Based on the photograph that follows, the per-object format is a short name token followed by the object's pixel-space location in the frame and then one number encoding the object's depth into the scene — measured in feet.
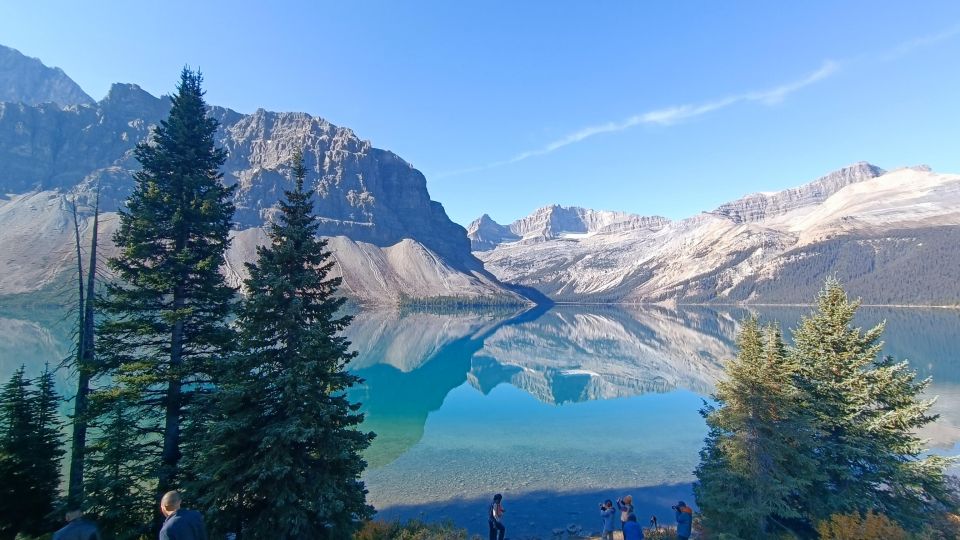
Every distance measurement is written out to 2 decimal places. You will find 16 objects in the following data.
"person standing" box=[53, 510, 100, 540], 26.55
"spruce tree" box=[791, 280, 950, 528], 51.67
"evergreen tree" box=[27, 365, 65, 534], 43.47
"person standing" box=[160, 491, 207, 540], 24.58
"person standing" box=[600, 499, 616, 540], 52.95
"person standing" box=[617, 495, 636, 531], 47.65
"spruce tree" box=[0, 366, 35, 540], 41.14
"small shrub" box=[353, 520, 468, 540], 51.57
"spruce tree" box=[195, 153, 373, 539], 38.86
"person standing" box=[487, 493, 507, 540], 51.93
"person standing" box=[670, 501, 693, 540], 50.57
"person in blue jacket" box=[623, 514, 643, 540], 44.80
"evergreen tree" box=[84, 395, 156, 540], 43.09
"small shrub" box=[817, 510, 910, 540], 42.93
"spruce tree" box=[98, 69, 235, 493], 48.42
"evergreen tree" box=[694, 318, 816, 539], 50.44
